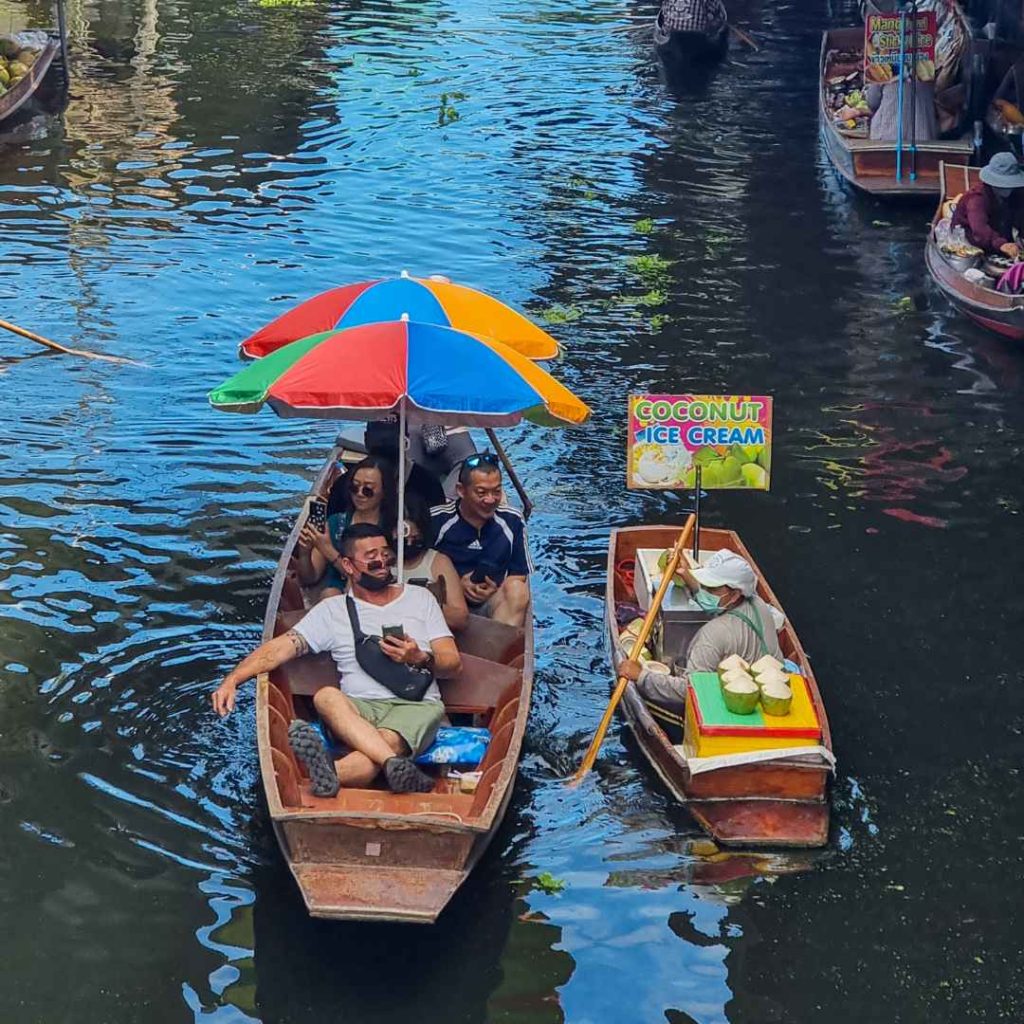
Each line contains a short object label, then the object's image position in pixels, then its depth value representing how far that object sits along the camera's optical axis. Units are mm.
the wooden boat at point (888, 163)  22219
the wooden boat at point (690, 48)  31891
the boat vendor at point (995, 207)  18344
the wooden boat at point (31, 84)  26234
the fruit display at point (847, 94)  24422
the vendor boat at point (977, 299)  17312
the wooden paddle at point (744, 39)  34125
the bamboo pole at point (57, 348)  15976
